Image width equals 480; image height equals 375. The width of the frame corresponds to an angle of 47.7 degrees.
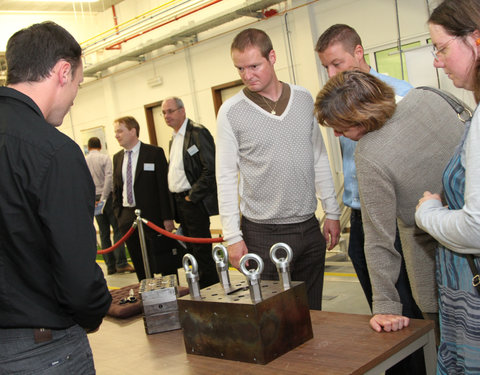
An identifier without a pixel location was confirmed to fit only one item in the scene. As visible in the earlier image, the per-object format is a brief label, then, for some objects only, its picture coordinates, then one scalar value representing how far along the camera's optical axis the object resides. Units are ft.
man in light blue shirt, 8.07
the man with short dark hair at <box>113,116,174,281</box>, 16.61
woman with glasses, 4.39
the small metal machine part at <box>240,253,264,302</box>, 5.46
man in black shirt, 4.37
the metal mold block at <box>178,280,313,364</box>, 5.34
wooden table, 5.15
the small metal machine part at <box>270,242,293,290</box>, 5.78
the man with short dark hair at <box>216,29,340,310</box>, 8.20
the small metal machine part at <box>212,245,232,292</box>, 6.22
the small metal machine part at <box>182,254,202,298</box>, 6.07
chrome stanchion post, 14.35
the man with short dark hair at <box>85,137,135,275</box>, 22.49
